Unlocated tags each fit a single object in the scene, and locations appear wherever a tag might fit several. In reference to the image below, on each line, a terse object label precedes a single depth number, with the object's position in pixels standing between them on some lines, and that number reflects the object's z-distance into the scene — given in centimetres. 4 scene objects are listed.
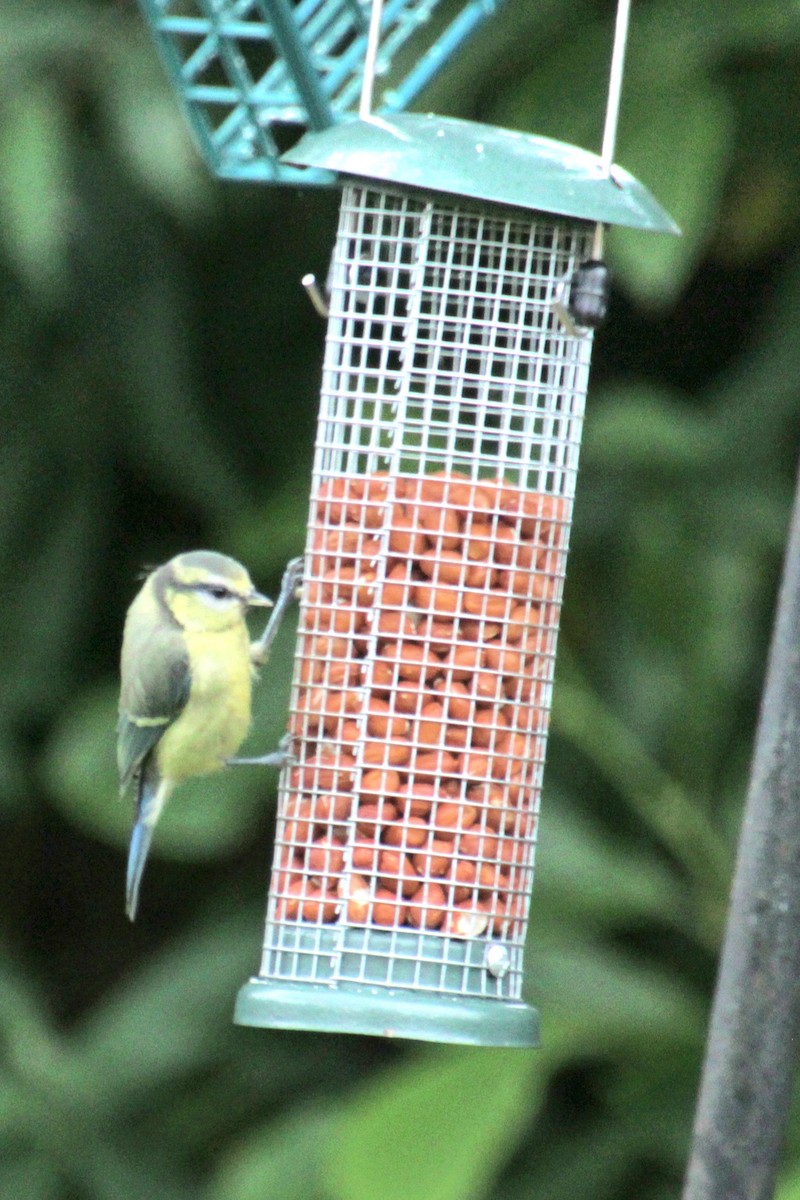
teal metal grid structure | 514
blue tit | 682
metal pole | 399
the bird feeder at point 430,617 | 554
